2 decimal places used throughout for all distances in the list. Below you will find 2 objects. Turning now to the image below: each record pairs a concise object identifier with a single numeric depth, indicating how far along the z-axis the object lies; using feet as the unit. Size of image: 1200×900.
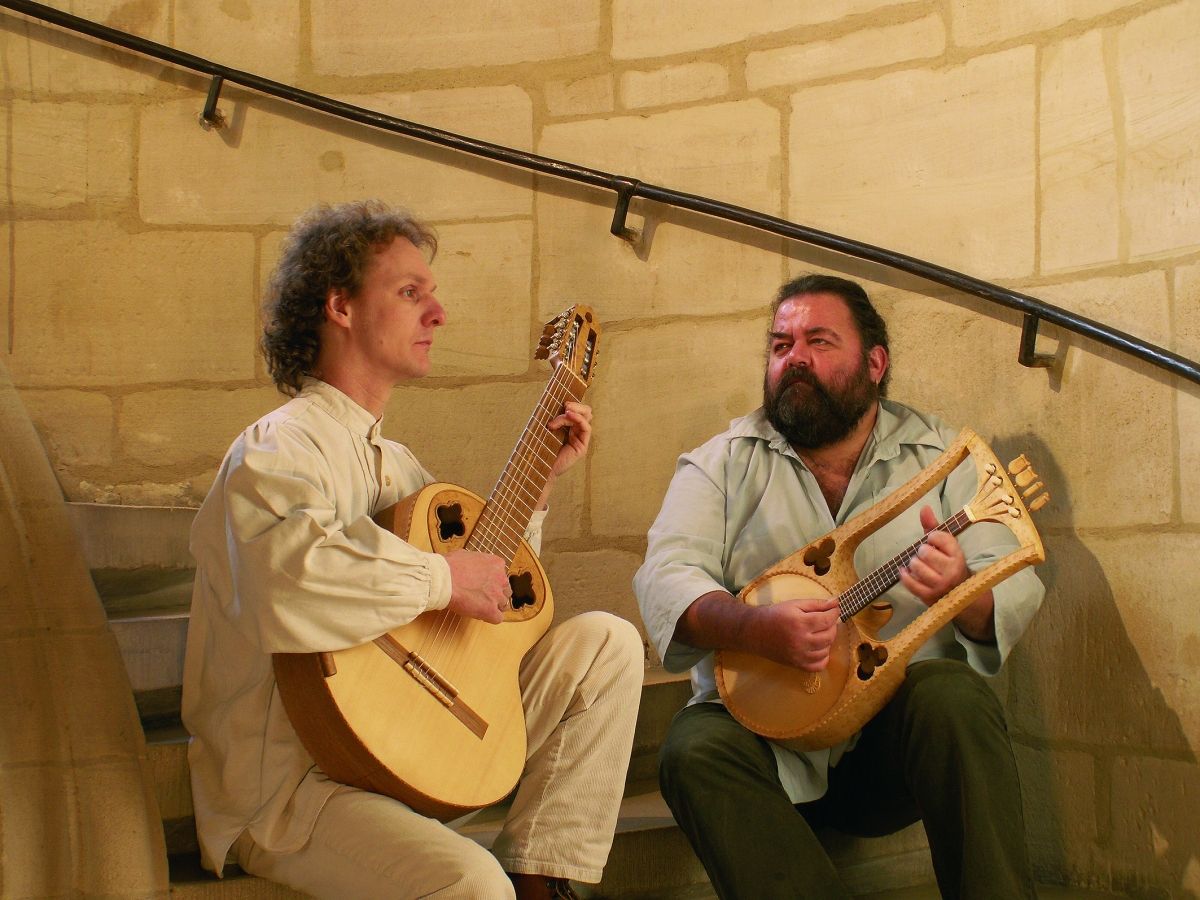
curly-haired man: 5.01
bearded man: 5.90
